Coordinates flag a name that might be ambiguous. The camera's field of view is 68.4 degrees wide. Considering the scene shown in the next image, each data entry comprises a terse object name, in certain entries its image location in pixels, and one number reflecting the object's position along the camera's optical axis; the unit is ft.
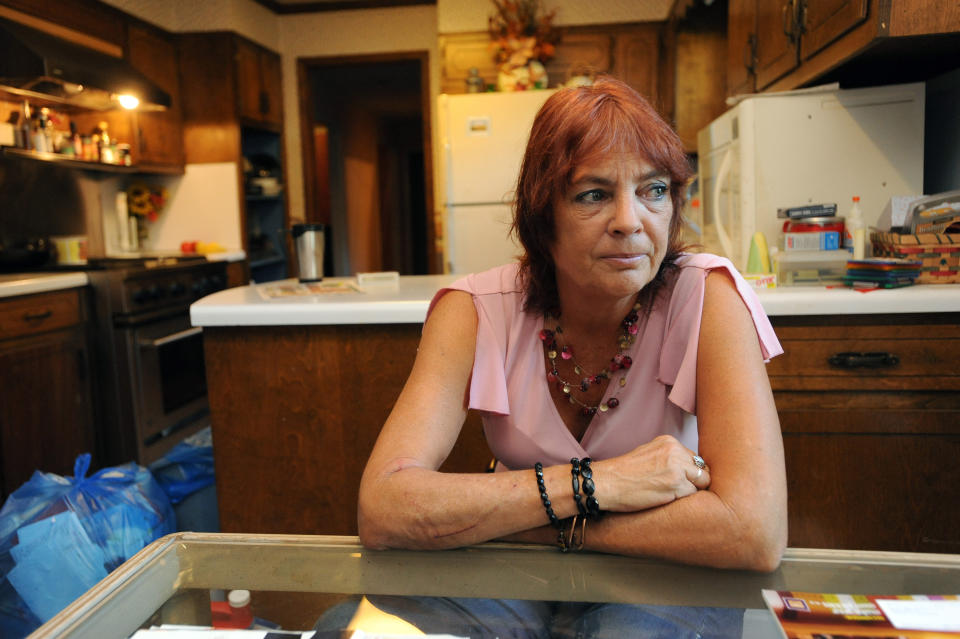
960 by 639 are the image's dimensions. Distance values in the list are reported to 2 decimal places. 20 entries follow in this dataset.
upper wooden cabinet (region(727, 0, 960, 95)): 5.22
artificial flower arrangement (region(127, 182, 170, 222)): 14.60
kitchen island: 5.26
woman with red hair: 2.89
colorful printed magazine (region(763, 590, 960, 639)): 2.02
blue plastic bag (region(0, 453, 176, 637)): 5.07
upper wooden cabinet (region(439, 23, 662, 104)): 15.40
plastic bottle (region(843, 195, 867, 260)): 6.34
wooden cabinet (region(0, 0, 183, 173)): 11.46
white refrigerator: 13.89
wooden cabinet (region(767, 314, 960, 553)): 5.24
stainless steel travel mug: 7.47
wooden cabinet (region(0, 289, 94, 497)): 8.77
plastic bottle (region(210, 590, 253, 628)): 2.38
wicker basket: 5.57
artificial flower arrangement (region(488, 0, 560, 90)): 14.60
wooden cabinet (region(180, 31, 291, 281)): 15.06
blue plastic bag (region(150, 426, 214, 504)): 6.48
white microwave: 7.06
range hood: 9.79
